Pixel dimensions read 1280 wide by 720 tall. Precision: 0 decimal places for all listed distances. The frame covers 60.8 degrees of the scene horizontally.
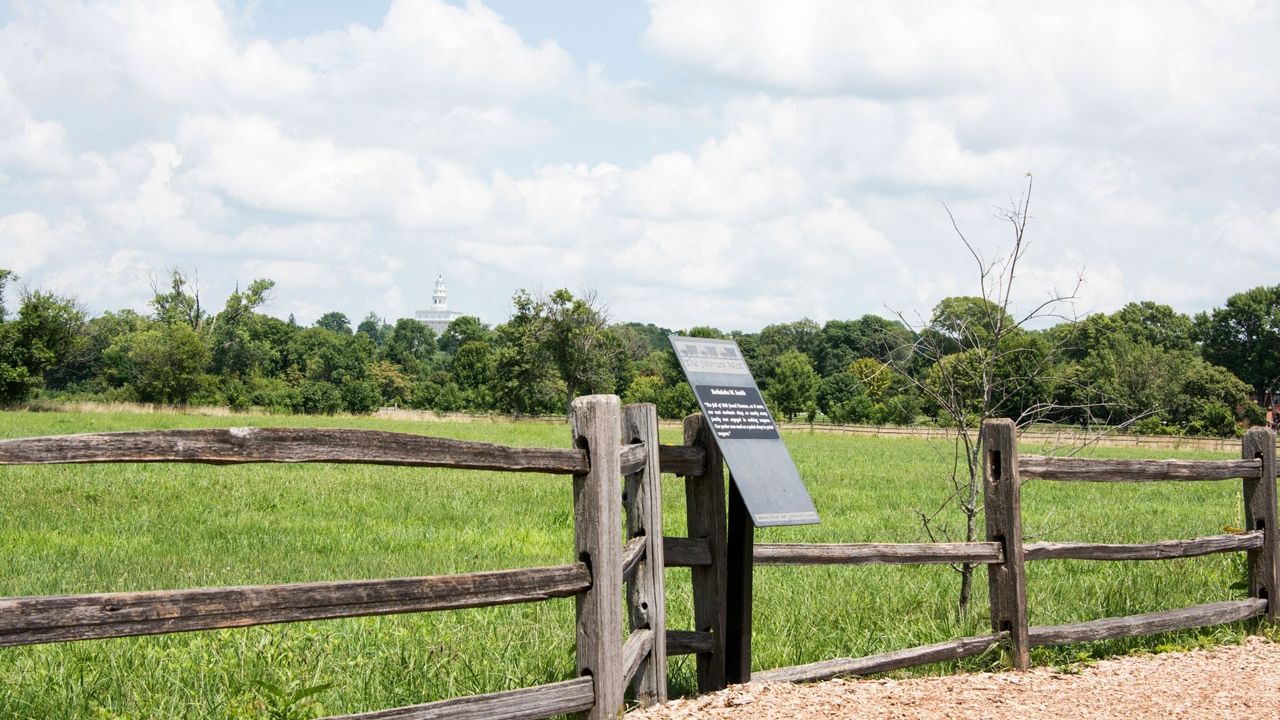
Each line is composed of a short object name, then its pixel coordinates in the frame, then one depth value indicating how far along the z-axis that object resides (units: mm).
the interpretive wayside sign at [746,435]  5406
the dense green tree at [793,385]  85500
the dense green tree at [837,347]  106750
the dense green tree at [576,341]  68125
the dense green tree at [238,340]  73750
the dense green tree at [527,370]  68875
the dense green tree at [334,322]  178625
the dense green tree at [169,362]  66750
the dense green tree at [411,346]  100688
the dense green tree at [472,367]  83812
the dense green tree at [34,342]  56688
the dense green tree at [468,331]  98750
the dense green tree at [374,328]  188625
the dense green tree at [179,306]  75312
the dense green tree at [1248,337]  85500
